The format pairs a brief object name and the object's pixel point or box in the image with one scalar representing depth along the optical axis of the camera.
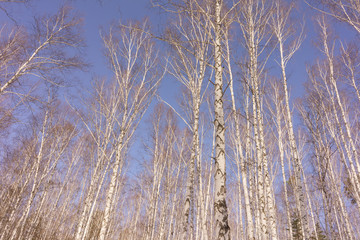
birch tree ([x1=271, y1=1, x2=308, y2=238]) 7.56
